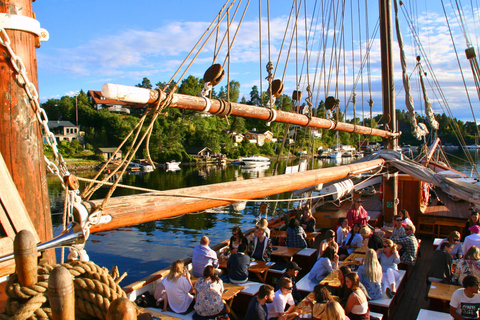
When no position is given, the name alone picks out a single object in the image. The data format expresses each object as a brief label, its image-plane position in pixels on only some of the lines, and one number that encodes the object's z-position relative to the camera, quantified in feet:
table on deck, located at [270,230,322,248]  27.73
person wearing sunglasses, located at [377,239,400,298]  18.59
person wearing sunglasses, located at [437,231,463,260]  20.36
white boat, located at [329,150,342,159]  265.34
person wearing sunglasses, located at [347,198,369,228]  27.17
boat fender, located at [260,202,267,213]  32.64
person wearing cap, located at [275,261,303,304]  17.12
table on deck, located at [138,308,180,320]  15.53
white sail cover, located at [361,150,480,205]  24.00
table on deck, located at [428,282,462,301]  16.28
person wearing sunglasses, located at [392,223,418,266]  21.29
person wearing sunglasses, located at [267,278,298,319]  15.38
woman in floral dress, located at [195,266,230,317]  15.87
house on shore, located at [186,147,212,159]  224.53
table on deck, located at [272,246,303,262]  23.08
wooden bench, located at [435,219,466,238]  29.55
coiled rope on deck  4.82
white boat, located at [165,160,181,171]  181.49
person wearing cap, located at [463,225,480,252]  19.83
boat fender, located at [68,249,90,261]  7.22
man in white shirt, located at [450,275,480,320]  13.74
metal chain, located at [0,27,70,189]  6.19
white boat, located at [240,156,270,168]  196.95
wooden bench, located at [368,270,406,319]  16.33
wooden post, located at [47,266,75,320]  4.33
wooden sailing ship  6.31
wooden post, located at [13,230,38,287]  4.88
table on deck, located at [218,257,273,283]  20.29
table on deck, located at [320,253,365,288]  17.62
